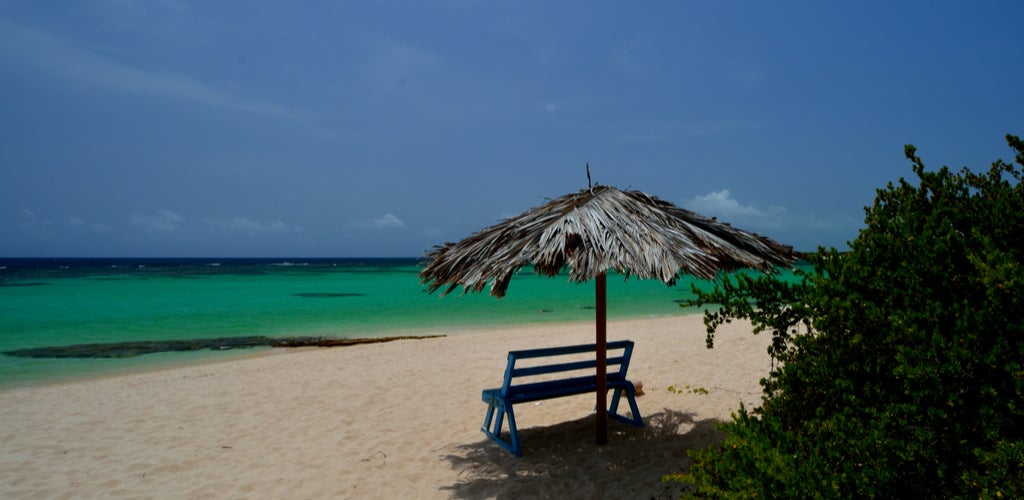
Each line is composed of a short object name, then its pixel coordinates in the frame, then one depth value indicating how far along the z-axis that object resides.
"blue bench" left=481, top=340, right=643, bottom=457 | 5.08
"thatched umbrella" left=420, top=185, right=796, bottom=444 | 4.37
